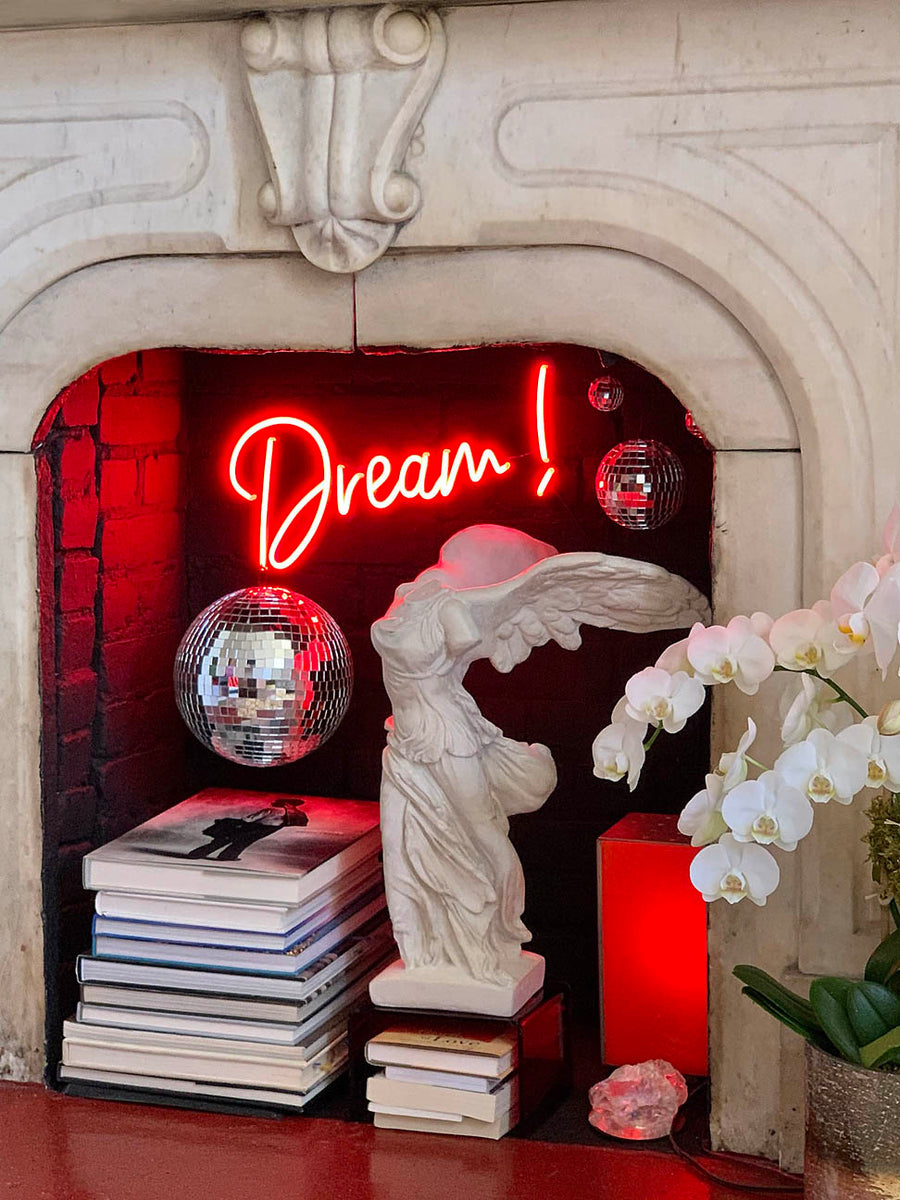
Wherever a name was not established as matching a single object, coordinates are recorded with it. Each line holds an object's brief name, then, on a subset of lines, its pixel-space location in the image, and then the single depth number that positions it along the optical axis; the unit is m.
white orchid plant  2.06
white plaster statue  2.63
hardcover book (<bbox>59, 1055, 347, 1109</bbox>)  2.75
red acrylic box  2.85
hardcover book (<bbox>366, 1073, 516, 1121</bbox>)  2.62
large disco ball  2.78
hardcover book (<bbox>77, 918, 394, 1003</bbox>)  2.75
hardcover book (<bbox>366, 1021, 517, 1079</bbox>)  2.62
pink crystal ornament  2.66
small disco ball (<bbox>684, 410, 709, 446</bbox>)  2.52
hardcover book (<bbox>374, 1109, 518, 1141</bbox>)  2.64
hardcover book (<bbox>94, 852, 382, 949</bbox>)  2.75
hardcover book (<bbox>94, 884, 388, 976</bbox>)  2.75
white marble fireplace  2.39
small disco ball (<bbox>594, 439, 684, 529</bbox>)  2.95
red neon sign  3.17
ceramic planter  2.10
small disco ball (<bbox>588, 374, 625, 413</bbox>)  3.03
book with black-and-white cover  2.76
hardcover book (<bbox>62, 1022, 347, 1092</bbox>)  2.74
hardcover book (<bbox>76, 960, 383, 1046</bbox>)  2.75
